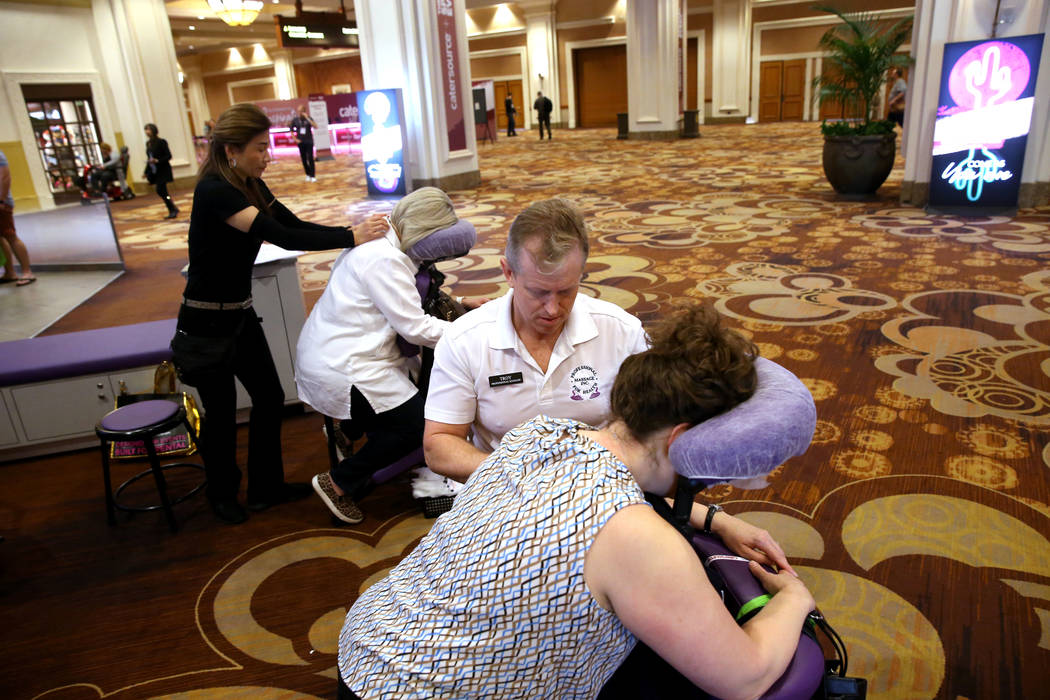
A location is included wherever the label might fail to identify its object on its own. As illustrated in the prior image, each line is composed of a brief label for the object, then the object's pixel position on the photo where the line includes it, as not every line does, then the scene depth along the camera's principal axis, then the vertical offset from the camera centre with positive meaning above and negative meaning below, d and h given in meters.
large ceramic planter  7.64 -0.74
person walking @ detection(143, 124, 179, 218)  10.16 -0.34
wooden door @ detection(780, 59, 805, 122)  22.44 +0.17
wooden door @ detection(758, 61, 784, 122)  22.80 +0.22
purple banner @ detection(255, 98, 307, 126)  21.55 +0.61
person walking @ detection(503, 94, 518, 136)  21.66 +0.06
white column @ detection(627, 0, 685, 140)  15.53 +0.79
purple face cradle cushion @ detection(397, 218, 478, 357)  2.42 -0.41
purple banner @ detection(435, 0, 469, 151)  9.64 +0.60
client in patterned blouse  0.93 -0.62
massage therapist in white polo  1.74 -0.60
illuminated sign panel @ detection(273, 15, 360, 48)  15.08 +1.99
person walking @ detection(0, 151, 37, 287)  5.88 -0.74
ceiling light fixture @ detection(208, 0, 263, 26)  14.28 +2.43
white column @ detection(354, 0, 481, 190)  9.23 +0.70
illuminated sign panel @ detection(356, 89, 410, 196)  9.32 -0.23
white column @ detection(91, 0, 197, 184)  12.64 +1.19
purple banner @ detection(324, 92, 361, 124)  20.25 +0.51
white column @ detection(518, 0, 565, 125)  23.08 +1.99
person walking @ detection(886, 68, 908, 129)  11.08 -0.16
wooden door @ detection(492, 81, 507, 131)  25.80 +0.47
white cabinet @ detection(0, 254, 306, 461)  3.24 -1.10
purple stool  2.50 -0.98
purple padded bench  3.20 -0.94
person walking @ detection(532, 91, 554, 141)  19.45 +0.14
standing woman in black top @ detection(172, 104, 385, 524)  2.37 -0.56
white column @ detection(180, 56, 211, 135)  29.14 +1.96
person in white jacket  2.43 -0.73
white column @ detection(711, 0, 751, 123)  21.30 +1.16
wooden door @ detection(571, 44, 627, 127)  24.20 +0.80
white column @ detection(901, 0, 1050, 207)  6.38 +0.05
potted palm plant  7.34 -0.08
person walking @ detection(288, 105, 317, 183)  13.02 -0.17
